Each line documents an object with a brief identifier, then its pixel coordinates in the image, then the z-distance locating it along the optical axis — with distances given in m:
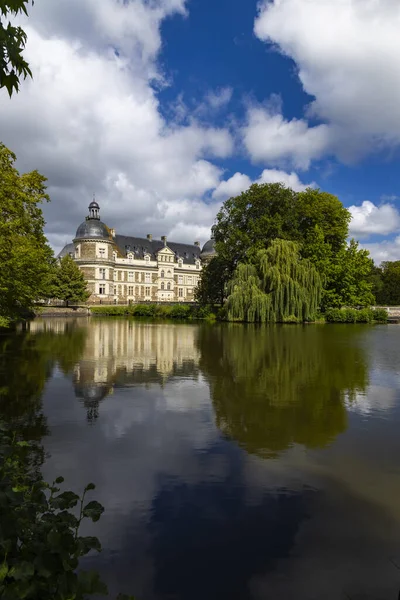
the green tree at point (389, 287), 76.31
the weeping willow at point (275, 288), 34.31
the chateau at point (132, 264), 71.62
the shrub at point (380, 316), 45.11
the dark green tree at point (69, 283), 58.82
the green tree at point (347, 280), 41.41
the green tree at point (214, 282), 43.03
